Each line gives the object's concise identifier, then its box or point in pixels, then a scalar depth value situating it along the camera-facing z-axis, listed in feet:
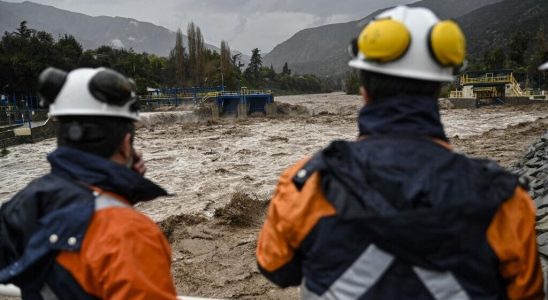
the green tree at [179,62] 188.24
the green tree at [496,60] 168.14
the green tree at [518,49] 169.48
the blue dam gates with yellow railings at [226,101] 135.64
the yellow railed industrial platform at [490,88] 120.98
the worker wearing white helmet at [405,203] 3.74
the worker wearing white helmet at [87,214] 4.20
